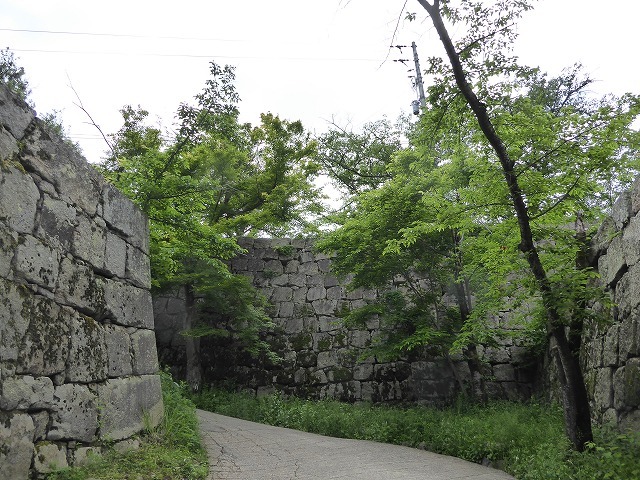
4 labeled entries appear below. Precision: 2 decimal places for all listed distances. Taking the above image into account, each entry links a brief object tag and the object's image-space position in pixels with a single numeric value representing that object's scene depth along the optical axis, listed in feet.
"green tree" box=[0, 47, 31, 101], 34.06
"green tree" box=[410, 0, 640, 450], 14.43
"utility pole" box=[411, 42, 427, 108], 40.09
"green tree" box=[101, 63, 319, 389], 20.92
